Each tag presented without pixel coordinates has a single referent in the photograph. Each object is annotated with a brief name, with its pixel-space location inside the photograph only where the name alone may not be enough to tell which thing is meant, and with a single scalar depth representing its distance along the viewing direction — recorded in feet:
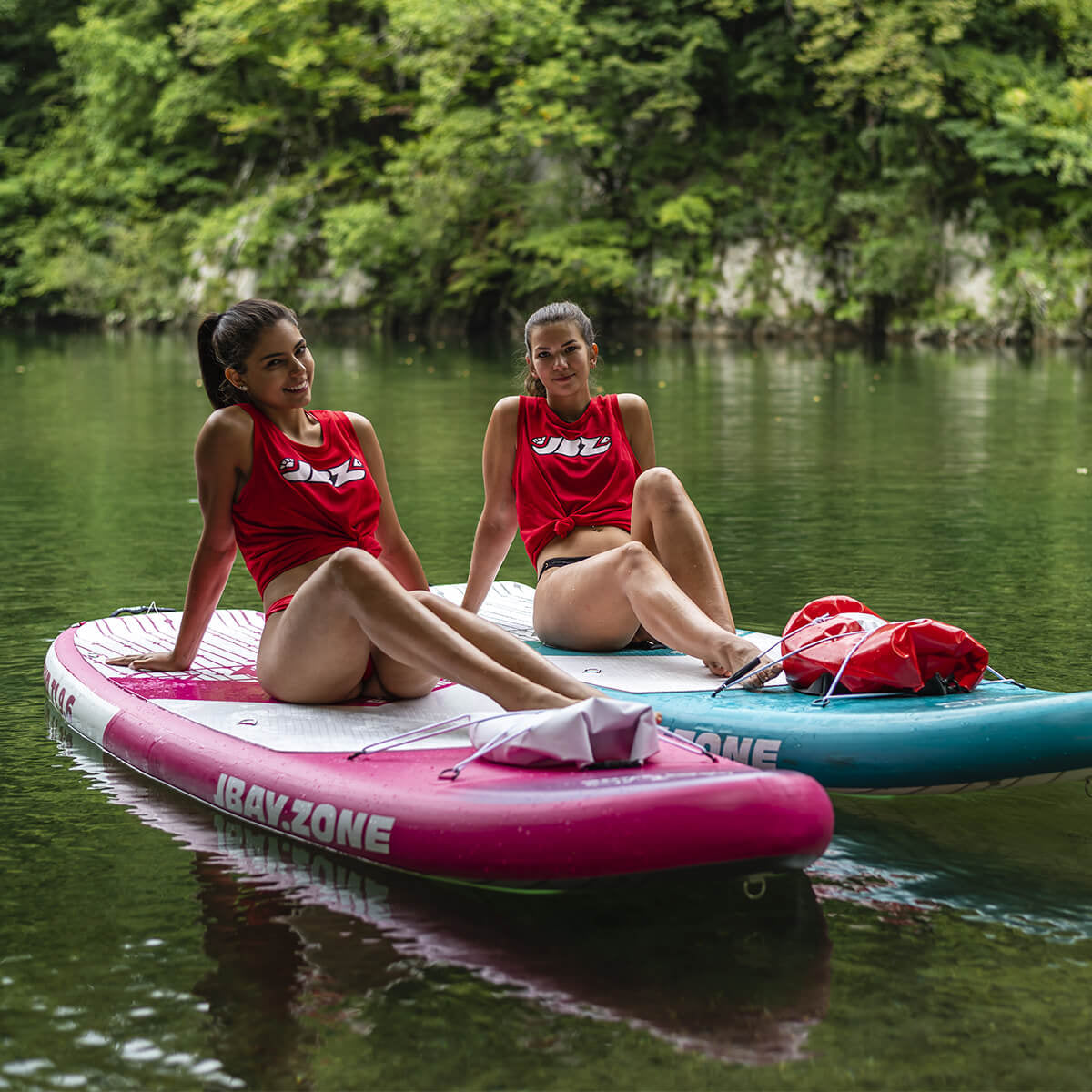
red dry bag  11.85
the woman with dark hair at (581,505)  13.84
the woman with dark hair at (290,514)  11.68
